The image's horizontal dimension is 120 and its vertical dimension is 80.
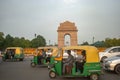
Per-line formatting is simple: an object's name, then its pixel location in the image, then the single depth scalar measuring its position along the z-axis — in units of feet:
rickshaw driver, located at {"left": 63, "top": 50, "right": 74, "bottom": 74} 14.36
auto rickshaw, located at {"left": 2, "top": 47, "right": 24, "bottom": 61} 33.85
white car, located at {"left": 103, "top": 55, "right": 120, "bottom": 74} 17.40
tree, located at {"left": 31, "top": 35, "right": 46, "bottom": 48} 118.52
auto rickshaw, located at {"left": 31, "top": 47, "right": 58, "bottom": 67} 23.24
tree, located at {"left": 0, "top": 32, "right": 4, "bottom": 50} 99.23
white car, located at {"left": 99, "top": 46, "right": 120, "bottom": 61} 27.76
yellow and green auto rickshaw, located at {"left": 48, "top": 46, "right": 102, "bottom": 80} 14.02
